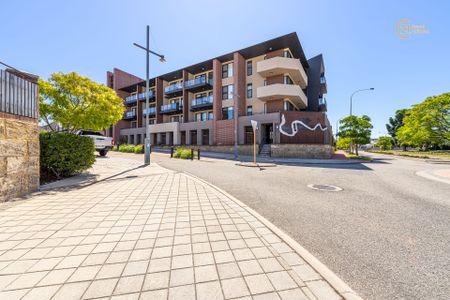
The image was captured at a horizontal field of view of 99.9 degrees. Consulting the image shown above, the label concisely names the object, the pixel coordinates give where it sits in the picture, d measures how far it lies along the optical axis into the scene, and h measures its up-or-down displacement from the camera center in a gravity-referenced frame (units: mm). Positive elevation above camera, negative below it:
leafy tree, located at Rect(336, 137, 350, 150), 26923 +1060
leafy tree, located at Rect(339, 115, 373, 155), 26031 +2558
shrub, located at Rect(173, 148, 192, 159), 19438 -828
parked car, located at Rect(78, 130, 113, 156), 16516 +420
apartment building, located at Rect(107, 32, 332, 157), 23297 +6986
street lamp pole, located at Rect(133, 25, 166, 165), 13693 +5532
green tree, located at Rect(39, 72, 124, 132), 8781 +2081
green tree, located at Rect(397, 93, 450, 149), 27430 +3981
